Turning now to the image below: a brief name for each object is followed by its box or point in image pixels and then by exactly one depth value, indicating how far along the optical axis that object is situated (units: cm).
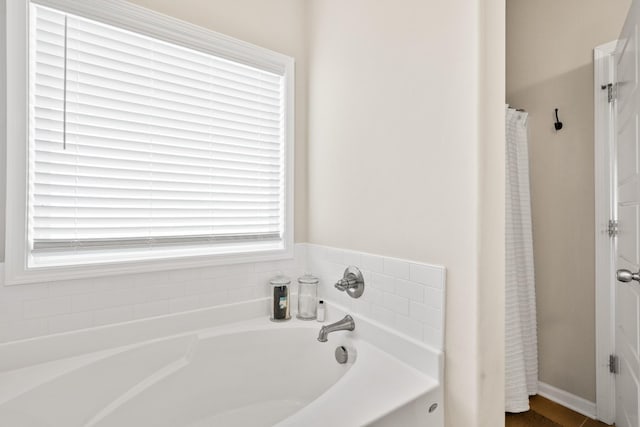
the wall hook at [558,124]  215
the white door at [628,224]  141
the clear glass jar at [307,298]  173
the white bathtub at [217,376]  105
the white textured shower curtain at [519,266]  198
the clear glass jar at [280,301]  168
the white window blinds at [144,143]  124
